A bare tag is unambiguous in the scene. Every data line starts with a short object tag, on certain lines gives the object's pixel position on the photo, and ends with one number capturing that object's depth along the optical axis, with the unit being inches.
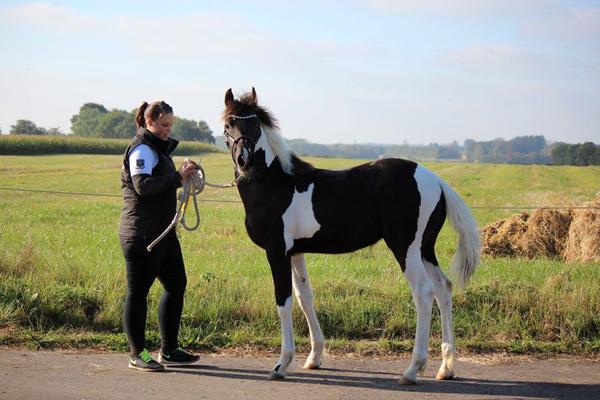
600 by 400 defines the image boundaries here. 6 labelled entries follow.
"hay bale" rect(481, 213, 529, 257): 472.4
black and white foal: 223.9
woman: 220.7
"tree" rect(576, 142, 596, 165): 1734.6
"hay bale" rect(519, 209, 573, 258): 466.3
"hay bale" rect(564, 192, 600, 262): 439.2
